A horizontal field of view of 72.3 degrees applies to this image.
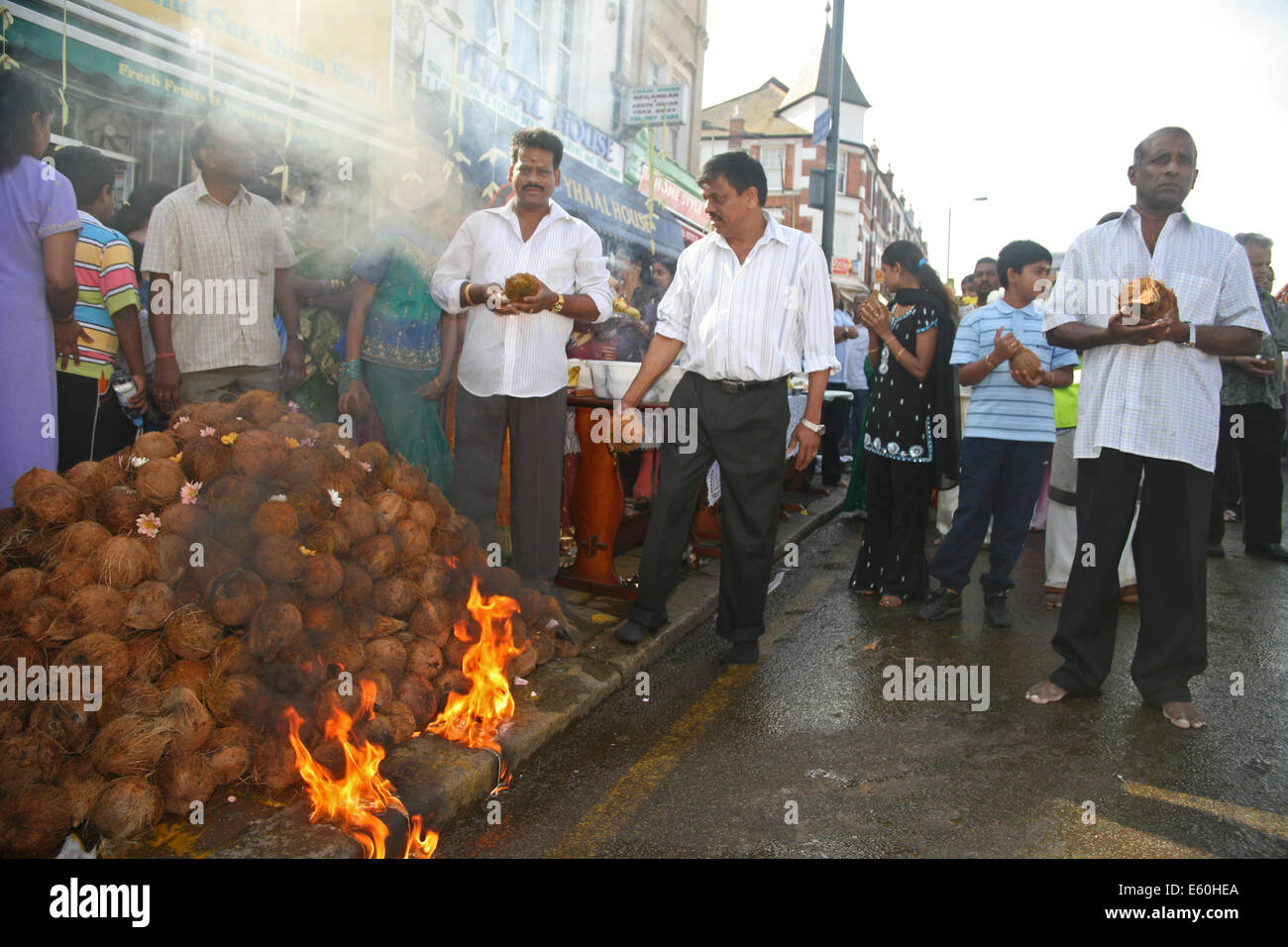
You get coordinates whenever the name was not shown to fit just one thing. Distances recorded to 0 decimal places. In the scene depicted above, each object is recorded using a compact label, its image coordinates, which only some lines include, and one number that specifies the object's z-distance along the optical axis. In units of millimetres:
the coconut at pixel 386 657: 3021
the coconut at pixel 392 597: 3178
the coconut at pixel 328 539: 3037
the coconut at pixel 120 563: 2695
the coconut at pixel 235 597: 2711
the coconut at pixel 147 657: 2625
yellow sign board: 5160
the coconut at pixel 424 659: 3129
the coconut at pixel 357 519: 3205
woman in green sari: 4578
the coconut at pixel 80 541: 2752
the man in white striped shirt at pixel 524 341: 4164
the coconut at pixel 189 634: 2688
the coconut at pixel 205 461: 3074
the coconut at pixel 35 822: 2220
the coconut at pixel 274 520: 2920
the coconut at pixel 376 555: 3189
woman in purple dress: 3424
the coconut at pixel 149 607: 2670
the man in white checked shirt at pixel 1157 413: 3521
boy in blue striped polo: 4859
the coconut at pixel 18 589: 2648
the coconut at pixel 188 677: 2635
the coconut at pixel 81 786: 2350
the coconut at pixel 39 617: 2592
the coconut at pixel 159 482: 2938
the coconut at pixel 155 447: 3086
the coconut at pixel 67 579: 2672
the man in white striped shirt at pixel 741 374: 4023
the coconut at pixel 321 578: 2930
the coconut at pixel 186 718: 2516
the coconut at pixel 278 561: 2840
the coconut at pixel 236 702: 2650
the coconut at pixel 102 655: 2543
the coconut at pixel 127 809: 2328
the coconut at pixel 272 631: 2730
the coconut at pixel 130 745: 2422
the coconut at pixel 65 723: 2457
